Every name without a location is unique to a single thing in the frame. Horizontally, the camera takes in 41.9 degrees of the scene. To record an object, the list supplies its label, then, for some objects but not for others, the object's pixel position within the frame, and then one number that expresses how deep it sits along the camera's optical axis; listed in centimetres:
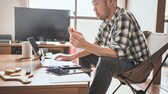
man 132
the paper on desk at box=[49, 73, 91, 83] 114
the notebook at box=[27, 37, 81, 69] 153
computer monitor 288
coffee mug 190
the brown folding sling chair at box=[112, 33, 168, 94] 151
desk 105
